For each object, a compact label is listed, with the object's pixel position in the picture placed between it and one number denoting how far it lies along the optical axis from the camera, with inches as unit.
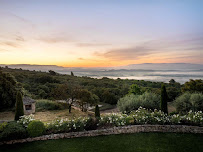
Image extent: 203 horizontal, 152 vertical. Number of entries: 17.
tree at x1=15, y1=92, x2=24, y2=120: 345.7
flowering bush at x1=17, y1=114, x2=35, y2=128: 303.0
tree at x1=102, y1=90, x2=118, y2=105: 890.1
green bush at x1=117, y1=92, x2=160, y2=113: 499.2
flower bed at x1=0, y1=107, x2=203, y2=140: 310.7
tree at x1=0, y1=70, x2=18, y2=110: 583.2
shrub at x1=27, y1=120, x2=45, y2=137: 288.5
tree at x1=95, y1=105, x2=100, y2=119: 421.7
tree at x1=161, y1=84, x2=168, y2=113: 430.9
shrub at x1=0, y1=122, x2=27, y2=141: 269.0
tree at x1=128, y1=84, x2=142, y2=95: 777.4
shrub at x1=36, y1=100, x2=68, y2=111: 662.5
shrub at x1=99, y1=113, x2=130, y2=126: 331.0
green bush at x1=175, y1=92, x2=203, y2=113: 465.4
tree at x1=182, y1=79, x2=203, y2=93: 685.3
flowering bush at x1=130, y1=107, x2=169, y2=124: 339.0
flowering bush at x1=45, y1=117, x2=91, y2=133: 307.3
